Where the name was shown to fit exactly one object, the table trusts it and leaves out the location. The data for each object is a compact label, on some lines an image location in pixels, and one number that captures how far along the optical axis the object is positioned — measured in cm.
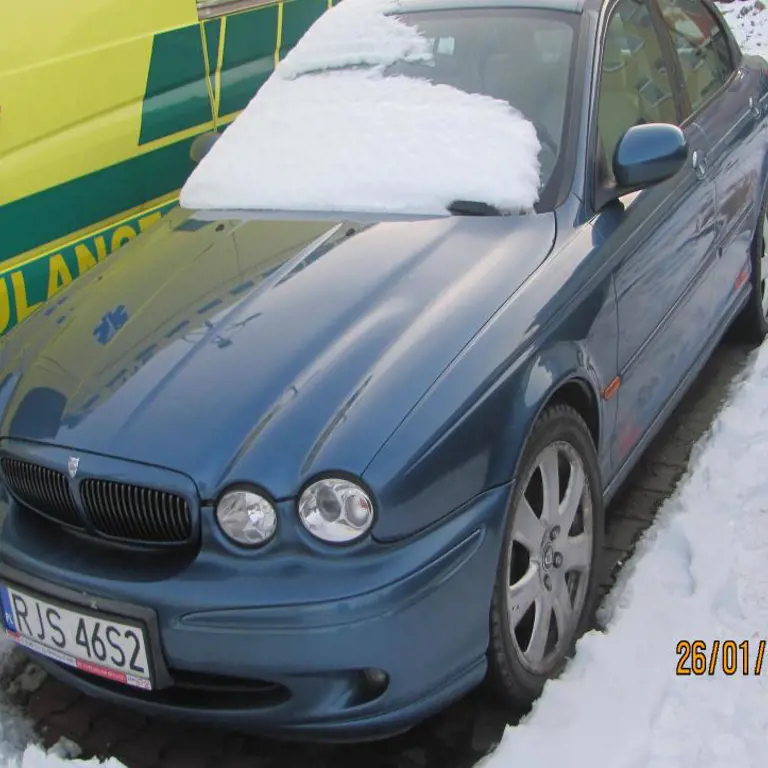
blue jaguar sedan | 207
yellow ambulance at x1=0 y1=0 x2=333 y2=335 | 368
